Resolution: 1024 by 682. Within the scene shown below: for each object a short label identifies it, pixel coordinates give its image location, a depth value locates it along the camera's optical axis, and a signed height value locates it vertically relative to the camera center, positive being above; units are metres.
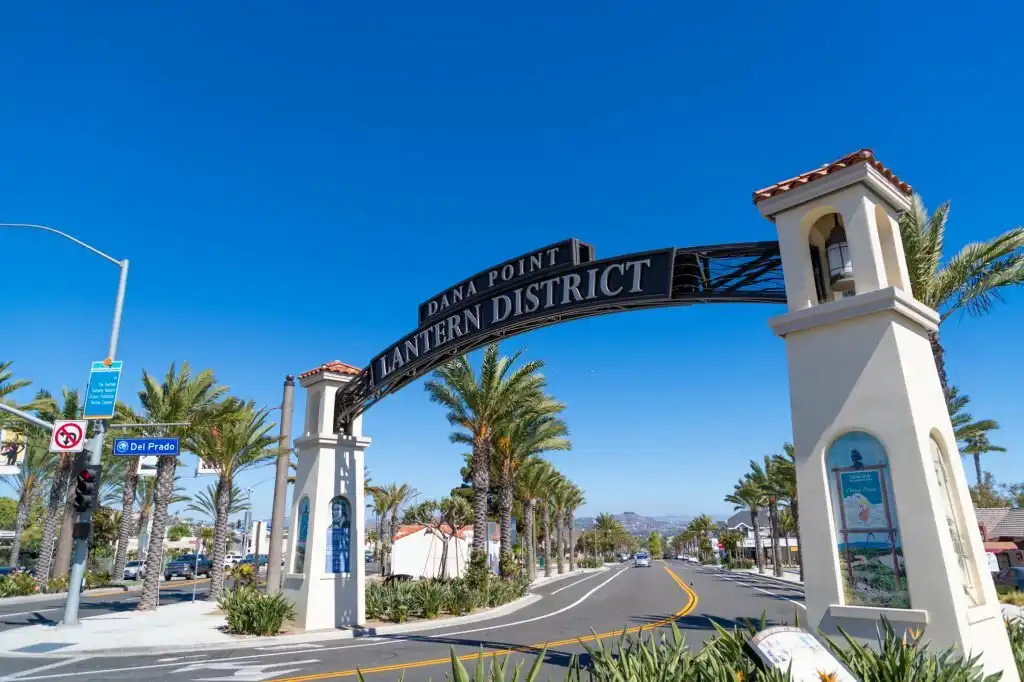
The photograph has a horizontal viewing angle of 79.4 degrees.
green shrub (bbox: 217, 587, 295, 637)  15.27 -1.85
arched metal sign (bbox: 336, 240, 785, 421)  9.79 +4.14
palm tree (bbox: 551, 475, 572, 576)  56.19 +2.23
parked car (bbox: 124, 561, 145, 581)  41.34 -2.12
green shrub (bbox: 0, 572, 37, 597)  26.17 -1.76
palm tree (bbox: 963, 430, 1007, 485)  35.88 +4.38
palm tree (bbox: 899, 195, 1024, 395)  17.17 +6.92
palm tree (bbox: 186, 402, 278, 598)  24.55 +3.35
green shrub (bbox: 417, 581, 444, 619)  19.07 -2.01
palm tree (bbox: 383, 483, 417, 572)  54.66 +2.89
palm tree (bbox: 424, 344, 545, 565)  25.98 +5.45
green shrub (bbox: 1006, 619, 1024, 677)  6.94 -1.43
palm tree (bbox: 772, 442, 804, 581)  38.52 +2.99
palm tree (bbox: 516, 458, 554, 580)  42.12 +3.05
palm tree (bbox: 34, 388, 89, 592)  29.16 +2.65
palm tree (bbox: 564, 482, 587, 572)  65.75 +2.66
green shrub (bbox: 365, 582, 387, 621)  18.39 -2.02
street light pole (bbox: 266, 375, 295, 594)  19.64 +1.42
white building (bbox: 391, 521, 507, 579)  44.34 -1.50
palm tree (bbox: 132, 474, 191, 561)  45.12 +2.89
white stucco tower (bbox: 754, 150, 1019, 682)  6.39 +0.80
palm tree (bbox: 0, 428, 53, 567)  37.25 +3.87
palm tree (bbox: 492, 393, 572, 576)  30.75 +4.45
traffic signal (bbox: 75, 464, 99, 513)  15.90 +1.32
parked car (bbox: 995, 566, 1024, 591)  27.14 -2.74
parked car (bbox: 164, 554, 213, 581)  43.53 -2.00
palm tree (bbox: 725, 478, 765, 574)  55.10 +2.28
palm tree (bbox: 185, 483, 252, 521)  27.93 +1.59
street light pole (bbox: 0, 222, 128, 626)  16.23 +0.05
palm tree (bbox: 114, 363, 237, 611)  24.41 +5.10
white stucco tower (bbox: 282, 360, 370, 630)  16.17 +0.38
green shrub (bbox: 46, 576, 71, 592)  28.41 -1.90
